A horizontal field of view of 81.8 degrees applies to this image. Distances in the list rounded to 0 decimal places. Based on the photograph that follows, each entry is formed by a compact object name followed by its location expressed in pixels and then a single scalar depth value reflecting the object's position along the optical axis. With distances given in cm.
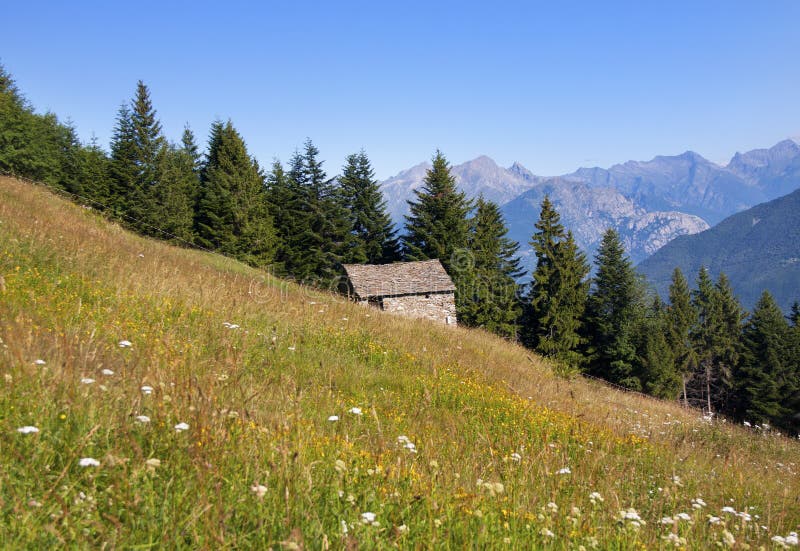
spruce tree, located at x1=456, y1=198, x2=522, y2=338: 4041
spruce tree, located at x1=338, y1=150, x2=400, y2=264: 4469
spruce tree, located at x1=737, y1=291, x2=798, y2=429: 4288
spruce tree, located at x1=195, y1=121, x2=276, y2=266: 3806
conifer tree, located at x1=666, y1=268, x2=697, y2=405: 4975
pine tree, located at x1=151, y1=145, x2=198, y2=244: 3625
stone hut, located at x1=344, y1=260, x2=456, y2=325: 3312
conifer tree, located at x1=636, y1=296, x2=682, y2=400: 4394
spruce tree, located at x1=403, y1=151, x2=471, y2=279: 4181
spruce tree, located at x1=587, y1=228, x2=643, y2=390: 4450
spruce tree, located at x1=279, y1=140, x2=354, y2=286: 4231
